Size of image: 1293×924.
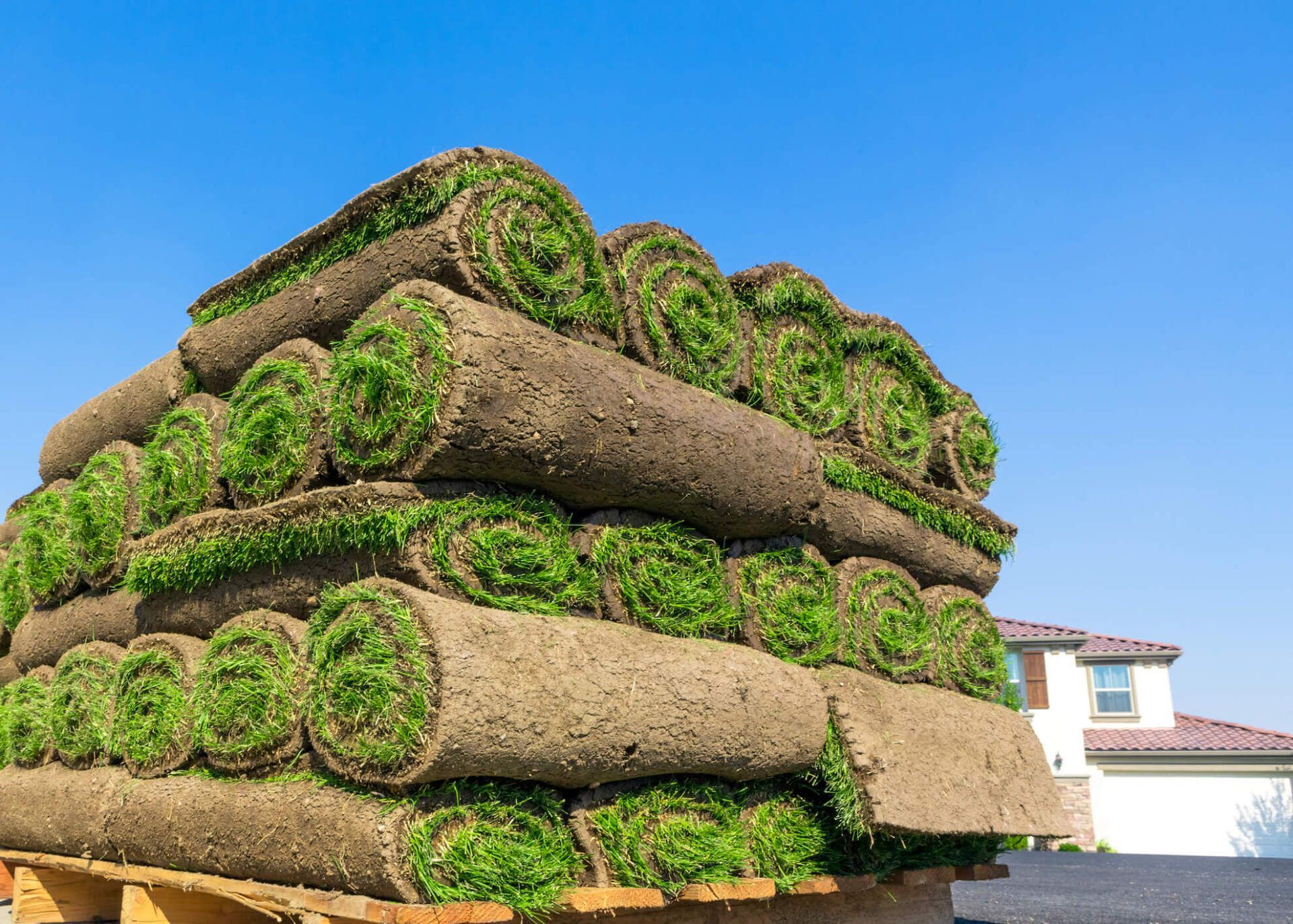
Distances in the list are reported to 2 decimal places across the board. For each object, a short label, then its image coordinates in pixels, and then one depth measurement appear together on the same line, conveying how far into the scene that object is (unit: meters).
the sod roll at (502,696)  3.21
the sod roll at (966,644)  5.70
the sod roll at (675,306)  4.47
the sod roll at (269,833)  3.24
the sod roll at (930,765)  4.52
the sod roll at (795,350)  5.15
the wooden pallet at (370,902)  3.33
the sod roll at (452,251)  3.83
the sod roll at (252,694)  3.79
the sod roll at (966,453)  6.19
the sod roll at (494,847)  3.25
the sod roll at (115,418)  5.39
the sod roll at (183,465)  4.68
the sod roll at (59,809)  4.57
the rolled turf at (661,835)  3.77
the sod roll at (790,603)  4.67
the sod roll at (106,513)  5.20
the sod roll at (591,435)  3.48
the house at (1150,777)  22.42
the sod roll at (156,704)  4.30
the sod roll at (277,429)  4.06
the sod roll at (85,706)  4.90
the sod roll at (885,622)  5.14
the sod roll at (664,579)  4.10
